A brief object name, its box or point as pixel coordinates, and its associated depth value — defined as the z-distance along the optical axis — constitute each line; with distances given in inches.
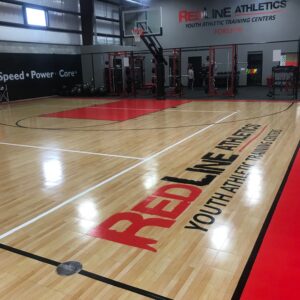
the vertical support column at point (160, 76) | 554.7
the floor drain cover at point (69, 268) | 103.0
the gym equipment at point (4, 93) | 594.2
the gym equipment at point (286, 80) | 503.1
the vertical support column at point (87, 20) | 720.3
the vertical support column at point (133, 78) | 625.6
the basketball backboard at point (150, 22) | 627.9
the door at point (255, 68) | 762.7
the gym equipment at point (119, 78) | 665.0
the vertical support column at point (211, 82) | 592.5
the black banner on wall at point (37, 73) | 603.5
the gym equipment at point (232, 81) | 550.3
